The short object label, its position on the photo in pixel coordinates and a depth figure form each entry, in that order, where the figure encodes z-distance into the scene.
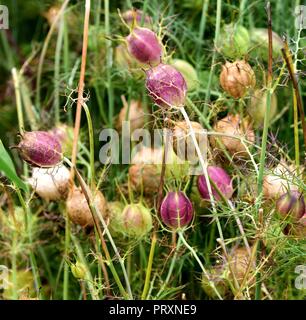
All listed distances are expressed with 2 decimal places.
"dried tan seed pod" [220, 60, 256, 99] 0.81
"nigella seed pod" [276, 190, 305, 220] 0.77
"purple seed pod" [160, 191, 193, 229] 0.78
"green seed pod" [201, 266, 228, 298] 0.80
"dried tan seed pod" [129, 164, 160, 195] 0.87
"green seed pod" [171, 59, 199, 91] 0.89
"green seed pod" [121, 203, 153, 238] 0.83
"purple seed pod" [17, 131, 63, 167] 0.76
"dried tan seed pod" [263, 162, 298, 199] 0.79
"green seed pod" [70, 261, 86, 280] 0.77
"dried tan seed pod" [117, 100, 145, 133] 0.94
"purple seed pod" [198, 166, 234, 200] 0.81
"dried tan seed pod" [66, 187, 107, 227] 0.83
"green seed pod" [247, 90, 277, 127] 0.86
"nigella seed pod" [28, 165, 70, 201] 0.86
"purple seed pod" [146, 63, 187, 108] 0.75
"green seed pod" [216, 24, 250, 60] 0.86
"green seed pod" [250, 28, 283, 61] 0.90
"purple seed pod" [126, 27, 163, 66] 0.79
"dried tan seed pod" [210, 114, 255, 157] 0.83
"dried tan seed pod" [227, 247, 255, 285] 0.79
